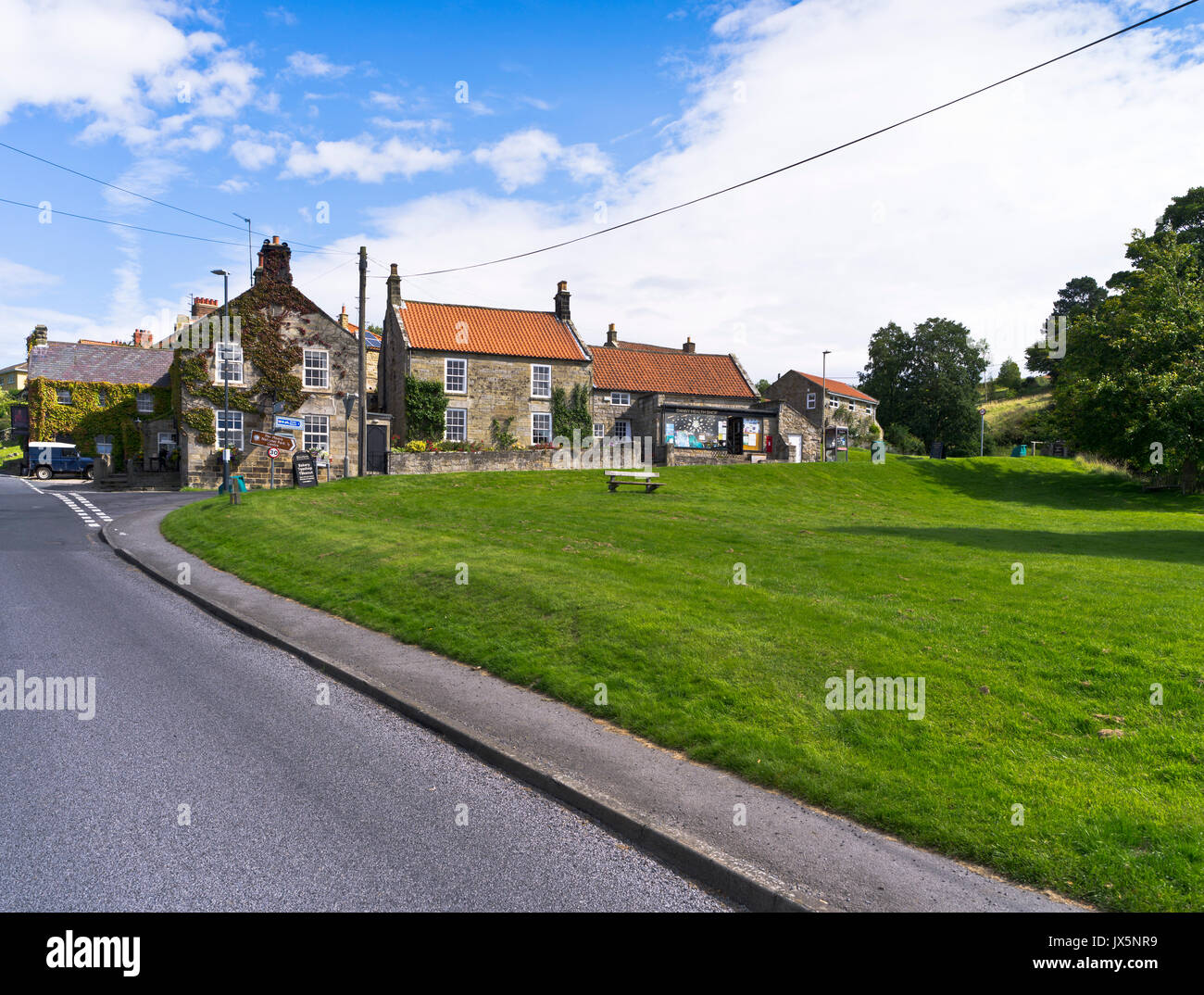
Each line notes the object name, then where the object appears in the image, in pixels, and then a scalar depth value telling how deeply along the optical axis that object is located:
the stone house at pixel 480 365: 44.34
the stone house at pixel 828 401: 68.00
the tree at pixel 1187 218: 53.94
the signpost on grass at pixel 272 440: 25.86
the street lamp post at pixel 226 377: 33.47
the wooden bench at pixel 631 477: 28.36
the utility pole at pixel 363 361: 29.19
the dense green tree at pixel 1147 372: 33.75
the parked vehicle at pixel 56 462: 47.53
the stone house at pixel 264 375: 38.31
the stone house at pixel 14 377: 106.50
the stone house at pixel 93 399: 52.16
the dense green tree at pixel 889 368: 77.75
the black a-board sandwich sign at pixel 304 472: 34.00
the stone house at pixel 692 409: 45.75
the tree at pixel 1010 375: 105.62
